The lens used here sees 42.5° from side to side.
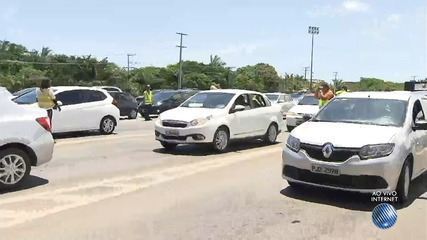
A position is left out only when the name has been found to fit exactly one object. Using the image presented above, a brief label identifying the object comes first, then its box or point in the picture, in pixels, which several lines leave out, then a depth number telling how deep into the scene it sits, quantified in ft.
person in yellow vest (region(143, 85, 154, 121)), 88.53
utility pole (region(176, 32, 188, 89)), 264.93
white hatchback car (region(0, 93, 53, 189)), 26.45
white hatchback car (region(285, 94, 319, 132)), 63.67
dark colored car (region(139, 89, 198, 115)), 89.86
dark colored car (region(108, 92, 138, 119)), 89.81
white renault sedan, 23.67
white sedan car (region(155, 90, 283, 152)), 40.75
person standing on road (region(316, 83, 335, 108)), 53.36
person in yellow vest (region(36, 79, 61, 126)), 48.14
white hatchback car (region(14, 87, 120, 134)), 52.38
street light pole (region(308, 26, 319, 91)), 285.84
